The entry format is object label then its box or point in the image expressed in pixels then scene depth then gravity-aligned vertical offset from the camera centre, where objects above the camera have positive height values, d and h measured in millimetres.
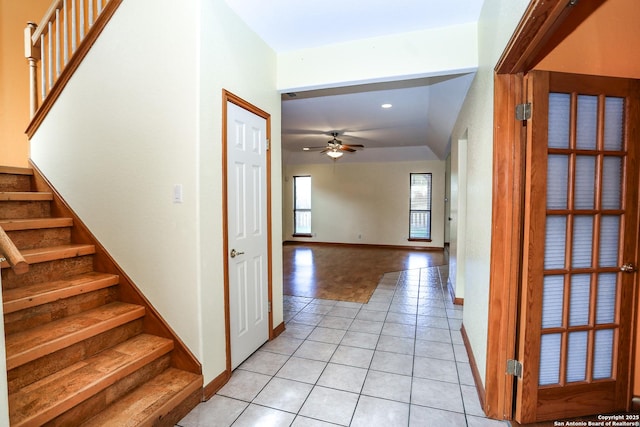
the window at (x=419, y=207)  8211 -137
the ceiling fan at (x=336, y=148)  5633 +991
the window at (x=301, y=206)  9273 -119
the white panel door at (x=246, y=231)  2312 -236
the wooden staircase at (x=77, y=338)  1564 -792
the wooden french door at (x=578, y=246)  1731 -255
